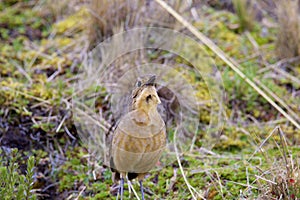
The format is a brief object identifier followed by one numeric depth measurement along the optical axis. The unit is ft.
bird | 13.85
